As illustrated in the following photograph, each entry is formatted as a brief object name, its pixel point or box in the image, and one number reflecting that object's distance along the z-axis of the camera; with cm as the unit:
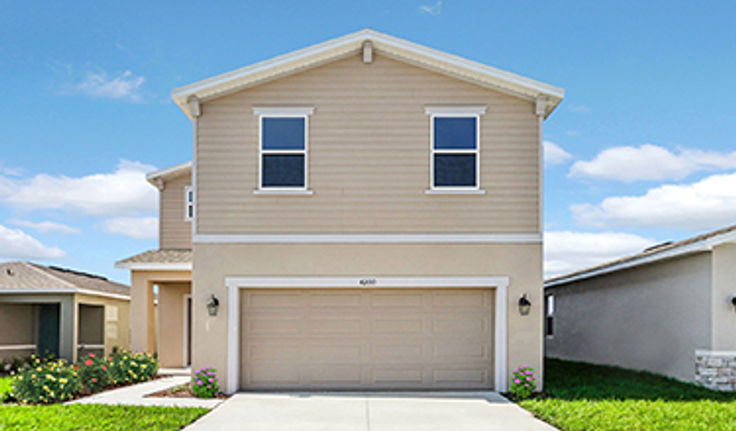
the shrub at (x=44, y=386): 1166
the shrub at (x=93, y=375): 1324
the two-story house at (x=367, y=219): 1284
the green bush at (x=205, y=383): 1235
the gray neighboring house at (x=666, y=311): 1281
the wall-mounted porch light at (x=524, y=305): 1269
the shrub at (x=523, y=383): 1228
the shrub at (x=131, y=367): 1436
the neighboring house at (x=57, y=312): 1797
